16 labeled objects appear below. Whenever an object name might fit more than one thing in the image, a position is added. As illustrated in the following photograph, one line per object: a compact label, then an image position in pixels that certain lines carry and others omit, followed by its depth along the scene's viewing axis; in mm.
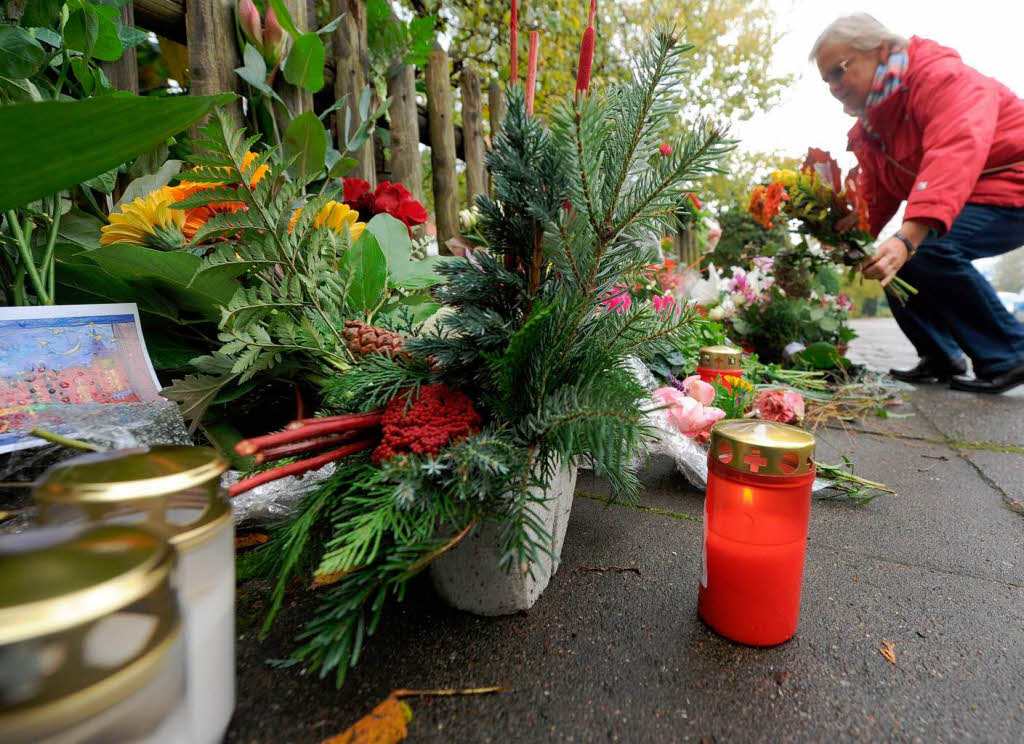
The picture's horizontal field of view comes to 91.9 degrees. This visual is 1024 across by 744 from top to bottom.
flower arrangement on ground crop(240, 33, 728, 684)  428
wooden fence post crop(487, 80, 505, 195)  2216
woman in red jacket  2094
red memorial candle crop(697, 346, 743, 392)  1299
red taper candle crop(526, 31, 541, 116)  517
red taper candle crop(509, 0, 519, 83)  566
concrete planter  566
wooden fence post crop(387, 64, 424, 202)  1993
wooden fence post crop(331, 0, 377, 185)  1639
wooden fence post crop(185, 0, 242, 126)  1210
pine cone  621
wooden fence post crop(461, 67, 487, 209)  2549
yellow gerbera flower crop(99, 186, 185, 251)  730
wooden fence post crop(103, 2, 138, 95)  1110
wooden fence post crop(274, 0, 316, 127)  1385
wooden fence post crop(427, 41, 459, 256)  2275
